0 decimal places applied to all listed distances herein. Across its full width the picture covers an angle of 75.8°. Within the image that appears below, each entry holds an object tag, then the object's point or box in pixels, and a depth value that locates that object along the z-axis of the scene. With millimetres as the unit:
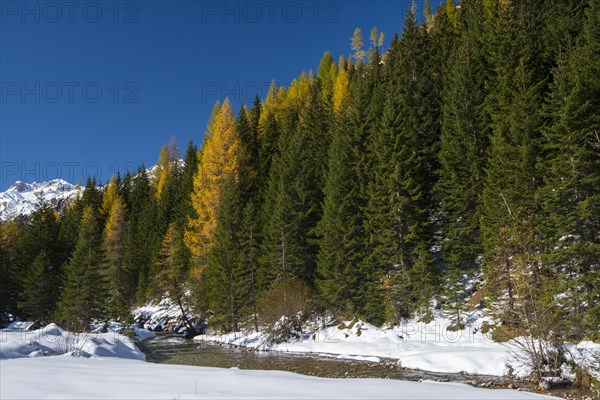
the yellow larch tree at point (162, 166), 72825
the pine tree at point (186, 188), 49750
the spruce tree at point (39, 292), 40625
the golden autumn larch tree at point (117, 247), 52638
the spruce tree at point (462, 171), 25591
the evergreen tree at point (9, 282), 46188
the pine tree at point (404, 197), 26484
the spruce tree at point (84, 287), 34594
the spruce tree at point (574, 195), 18094
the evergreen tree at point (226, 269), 33844
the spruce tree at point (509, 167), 21234
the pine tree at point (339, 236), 29328
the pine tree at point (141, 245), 52750
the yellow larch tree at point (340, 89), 46622
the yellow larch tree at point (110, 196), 67688
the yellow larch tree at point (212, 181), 38812
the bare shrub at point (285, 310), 28562
